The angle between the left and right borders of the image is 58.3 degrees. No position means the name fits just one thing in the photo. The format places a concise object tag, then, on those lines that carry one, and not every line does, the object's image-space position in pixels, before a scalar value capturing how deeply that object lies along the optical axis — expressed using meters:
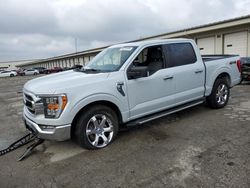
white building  16.45
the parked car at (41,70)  52.36
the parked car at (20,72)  49.19
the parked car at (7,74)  46.94
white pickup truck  3.64
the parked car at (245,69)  10.76
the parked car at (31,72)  49.58
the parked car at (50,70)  48.70
